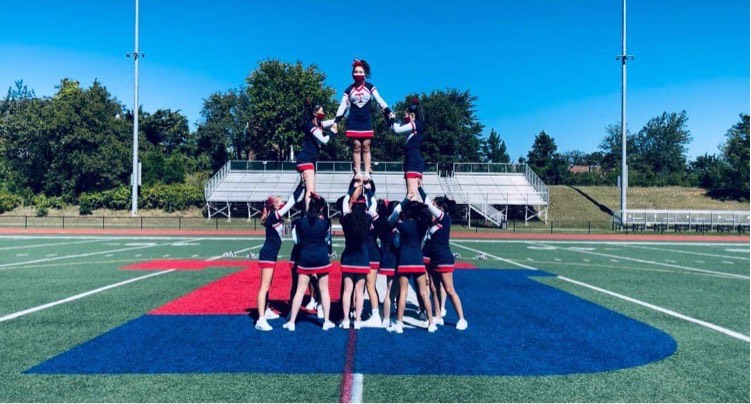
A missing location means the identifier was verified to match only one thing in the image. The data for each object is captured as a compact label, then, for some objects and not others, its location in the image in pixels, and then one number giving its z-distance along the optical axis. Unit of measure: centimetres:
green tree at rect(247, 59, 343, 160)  5778
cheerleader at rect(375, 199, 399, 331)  793
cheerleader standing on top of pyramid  868
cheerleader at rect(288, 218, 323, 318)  786
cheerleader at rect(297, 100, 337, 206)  852
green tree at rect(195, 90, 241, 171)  7275
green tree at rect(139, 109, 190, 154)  6469
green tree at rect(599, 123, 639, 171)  9856
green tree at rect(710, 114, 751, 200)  5532
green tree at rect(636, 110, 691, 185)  9681
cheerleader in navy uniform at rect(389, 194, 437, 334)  762
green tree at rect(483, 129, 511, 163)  8894
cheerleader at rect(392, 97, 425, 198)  847
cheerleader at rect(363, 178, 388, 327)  801
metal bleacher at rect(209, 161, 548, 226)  4397
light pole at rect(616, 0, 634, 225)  3997
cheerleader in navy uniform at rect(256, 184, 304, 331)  789
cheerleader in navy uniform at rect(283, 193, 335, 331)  764
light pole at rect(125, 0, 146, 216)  4162
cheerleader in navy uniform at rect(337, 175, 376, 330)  768
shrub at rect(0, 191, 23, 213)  4750
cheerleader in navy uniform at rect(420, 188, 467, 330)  780
